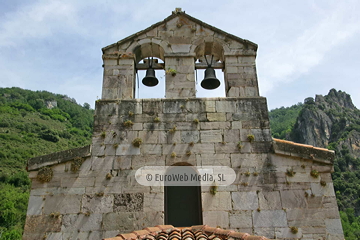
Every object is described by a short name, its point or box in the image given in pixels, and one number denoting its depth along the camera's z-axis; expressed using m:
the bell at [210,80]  8.09
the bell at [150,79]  8.09
